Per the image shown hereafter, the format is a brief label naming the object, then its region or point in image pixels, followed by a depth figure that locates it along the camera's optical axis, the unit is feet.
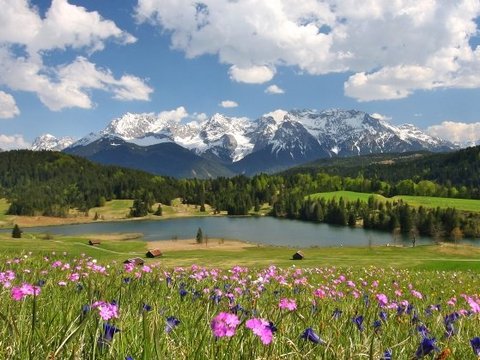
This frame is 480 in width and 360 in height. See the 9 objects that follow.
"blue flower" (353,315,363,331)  10.68
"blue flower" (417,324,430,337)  9.66
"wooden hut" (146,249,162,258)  178.70
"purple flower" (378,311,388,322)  12.76
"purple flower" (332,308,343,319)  13.11
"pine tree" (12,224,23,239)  282.05
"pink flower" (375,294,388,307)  14.47
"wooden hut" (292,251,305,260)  158.85
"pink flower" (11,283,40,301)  9.64
